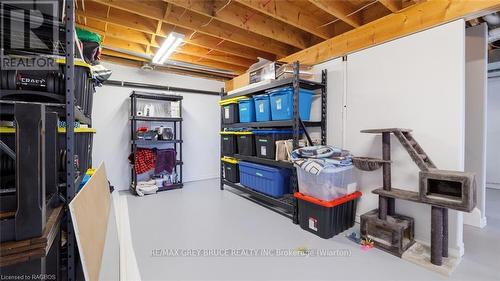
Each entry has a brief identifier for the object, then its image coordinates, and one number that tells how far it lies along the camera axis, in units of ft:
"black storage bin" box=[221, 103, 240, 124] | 12.41
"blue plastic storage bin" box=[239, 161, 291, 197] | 9.82
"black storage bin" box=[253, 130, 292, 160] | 9.94
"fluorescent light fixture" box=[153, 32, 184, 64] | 9.33
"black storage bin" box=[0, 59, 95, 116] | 3.75
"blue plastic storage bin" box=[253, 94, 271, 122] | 10.31
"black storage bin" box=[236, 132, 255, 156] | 11.13
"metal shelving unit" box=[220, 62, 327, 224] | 8.75
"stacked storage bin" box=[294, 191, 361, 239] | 7.47
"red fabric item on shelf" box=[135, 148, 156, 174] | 12.92
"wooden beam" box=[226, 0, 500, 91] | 6.08
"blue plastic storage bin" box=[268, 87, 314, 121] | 9.12
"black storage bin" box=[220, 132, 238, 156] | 12.53
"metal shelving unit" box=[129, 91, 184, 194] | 12.71
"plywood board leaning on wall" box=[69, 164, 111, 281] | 3.77
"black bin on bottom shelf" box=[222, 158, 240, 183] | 12.47
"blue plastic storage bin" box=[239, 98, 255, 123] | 11.32
